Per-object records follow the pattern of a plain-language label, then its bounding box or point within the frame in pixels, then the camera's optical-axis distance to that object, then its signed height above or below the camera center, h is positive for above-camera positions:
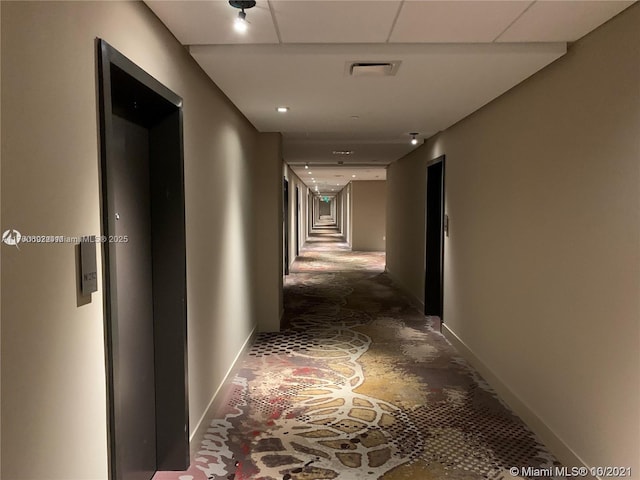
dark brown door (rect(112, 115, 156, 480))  2.11 -0.43
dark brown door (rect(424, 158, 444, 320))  6.13 -0.41
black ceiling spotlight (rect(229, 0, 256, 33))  1.99 +0.93
